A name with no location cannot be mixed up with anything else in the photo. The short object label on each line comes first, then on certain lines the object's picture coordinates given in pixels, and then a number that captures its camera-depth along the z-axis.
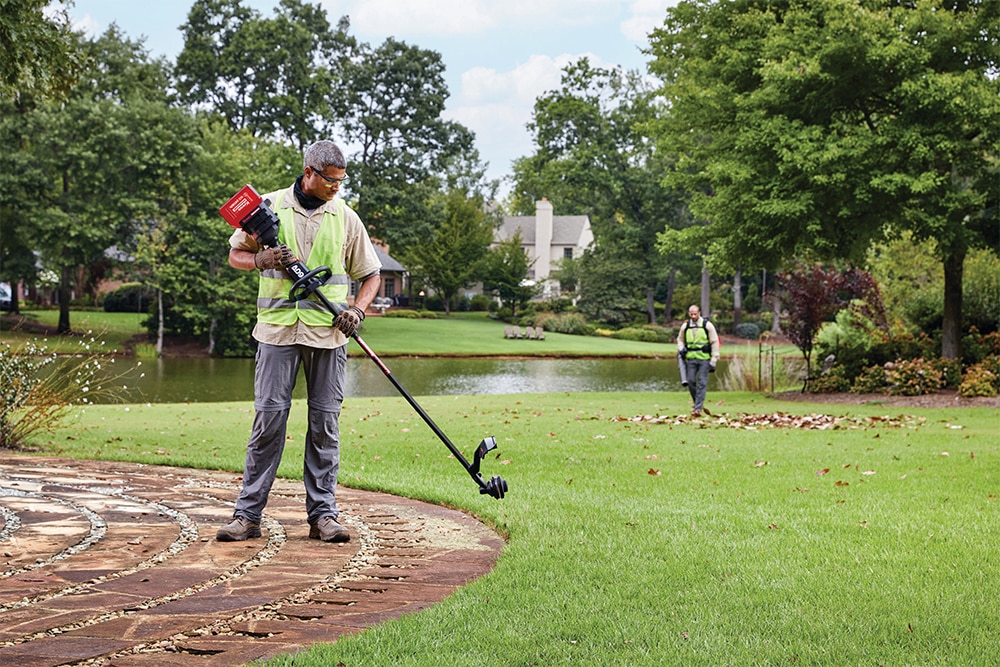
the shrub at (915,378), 18.62
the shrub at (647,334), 55.38
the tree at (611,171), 53.16
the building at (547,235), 79.50
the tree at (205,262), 38.81
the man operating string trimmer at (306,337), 5.41
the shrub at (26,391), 9.78
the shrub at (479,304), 70.56
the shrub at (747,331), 56.04
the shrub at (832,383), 20.50
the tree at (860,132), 18.00
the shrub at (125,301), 52.72
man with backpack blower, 15.66
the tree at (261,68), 49.28
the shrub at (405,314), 60.94
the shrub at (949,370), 18.80
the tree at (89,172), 38.47
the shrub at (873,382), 19.66
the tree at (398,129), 51.56
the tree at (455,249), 62.78
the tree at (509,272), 64.06
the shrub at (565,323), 58.06
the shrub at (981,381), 17.55
